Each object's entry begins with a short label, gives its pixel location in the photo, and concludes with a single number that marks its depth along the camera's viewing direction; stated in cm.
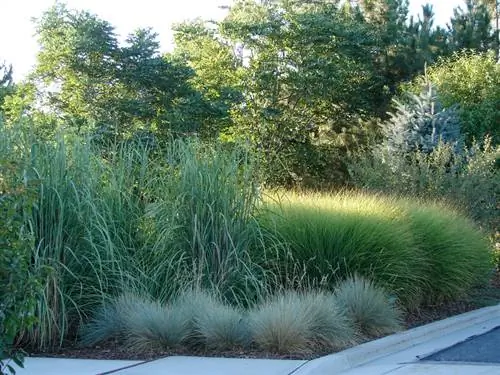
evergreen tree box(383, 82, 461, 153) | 2028
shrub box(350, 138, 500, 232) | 1720
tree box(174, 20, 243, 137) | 3012
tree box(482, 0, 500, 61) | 4088
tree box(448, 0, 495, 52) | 3272
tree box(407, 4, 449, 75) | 3225
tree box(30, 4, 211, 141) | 2562
